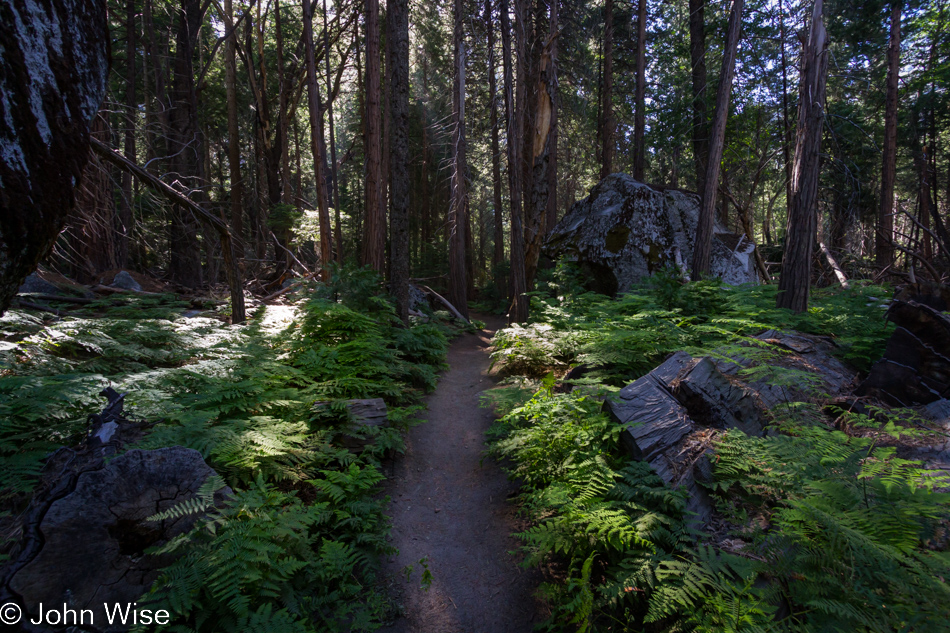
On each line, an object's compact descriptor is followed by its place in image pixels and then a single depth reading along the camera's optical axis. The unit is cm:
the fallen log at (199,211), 419
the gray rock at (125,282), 952
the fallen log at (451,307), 1432
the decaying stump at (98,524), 214
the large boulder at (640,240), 1037
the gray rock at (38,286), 761
